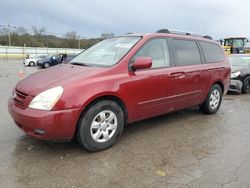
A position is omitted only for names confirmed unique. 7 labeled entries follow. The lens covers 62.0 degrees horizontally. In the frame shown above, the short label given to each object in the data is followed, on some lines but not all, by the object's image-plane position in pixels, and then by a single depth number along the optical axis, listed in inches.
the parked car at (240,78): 280.9
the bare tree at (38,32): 2116.3
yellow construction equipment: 791.7
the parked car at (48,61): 917.7
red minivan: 107.1
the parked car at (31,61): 978.0
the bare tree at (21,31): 1899.2
